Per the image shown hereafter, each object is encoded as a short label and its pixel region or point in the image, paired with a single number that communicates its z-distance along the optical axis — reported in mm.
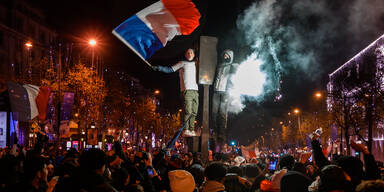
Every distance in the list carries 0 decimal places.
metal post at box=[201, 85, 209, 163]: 17812
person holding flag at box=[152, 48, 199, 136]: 18047
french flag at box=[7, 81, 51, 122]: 13903
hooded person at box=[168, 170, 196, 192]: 5529
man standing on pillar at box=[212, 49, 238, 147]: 18203
